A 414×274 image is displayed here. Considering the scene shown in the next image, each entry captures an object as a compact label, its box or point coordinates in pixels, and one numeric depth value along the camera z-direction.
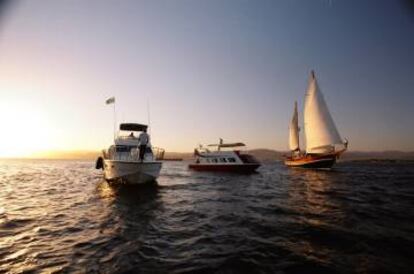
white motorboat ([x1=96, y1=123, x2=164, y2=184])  21.31
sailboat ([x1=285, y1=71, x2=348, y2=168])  45.44
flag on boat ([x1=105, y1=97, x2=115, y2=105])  30.31
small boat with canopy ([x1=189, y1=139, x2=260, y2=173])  41.38
